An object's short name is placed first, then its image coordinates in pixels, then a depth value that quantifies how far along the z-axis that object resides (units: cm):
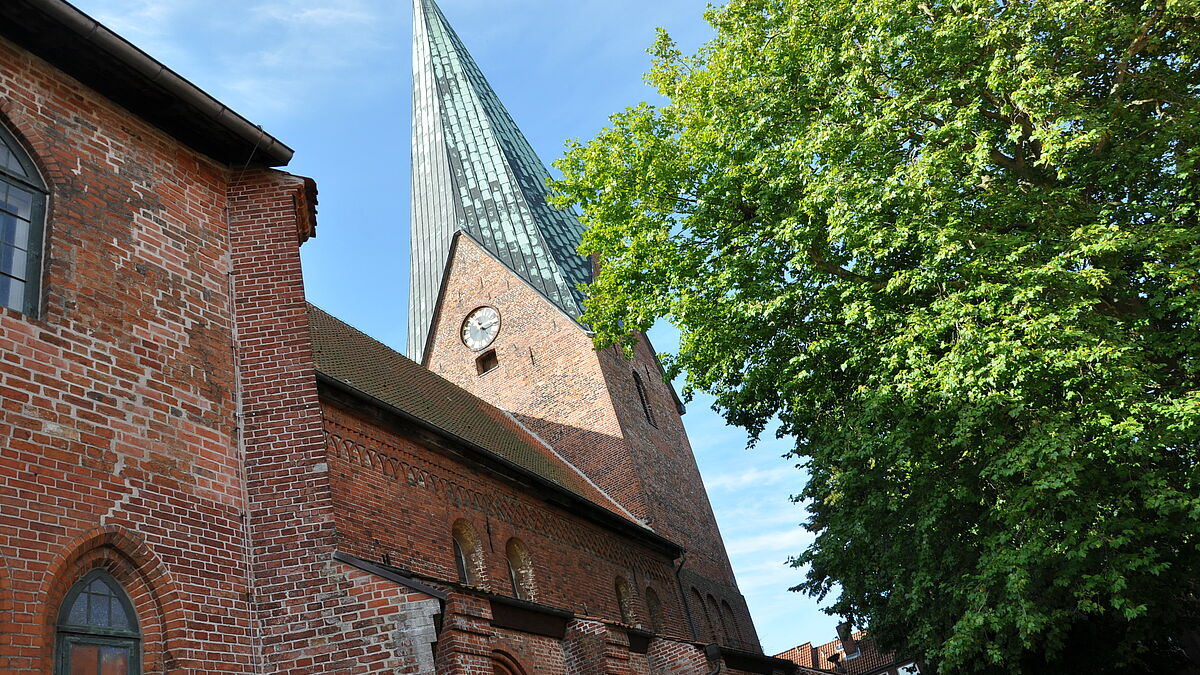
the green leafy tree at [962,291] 912
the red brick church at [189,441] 520
